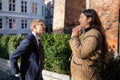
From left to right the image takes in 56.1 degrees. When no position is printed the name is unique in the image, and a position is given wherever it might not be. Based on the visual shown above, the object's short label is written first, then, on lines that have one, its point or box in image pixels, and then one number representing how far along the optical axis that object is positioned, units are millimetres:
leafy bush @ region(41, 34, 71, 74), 3273
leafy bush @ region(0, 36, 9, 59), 5164
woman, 1540
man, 1831
